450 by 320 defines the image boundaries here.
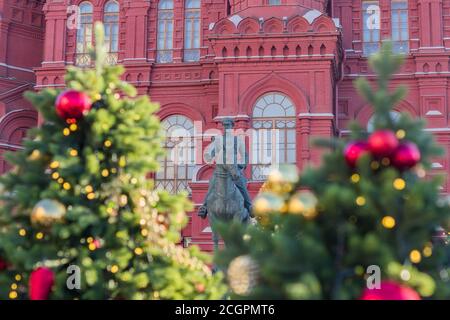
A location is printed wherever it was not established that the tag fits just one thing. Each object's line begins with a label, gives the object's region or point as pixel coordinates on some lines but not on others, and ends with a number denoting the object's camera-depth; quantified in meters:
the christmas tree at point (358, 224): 8.66
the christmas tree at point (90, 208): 11.20
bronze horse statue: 24.99
